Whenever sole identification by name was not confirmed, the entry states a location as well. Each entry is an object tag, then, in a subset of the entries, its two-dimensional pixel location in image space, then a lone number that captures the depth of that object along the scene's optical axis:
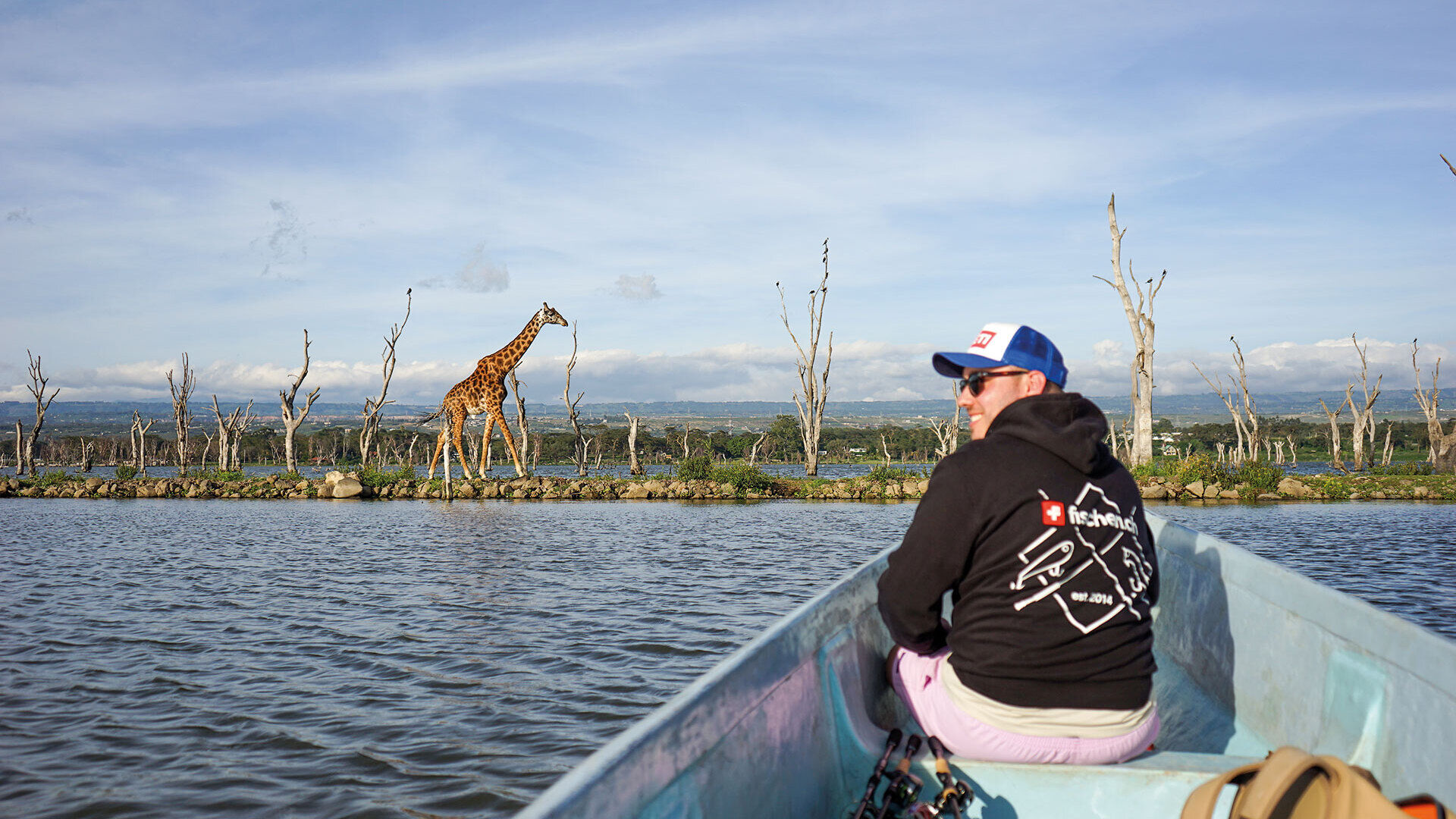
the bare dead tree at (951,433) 33.12
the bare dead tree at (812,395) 37.62
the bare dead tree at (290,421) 35.31
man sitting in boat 2.64
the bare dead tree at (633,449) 36.43
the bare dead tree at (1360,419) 39.75
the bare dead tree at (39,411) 39.19
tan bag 1.76
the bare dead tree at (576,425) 36.50
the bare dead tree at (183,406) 44.34
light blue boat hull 2.12
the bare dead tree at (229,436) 41.50
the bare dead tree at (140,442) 43.72
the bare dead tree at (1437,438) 34.22
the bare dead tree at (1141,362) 28.62
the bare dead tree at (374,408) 37.66
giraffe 30.12
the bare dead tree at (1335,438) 39.19
